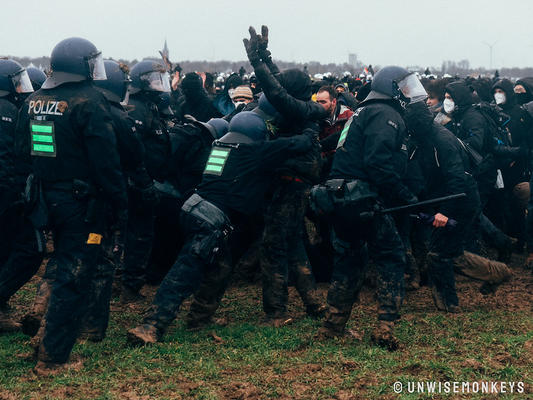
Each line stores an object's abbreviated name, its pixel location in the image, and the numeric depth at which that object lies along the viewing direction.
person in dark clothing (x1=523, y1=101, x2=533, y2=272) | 9.29
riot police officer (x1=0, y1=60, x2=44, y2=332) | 6.84
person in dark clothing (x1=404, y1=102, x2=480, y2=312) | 7.62
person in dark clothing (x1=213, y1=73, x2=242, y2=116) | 11.83
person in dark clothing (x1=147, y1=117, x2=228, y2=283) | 7.84
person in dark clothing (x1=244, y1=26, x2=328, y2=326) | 7.04
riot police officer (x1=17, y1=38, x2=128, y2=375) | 5.44
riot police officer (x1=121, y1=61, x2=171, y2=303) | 7.66
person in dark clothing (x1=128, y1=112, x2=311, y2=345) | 6.32
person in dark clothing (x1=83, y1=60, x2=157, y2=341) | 6.25
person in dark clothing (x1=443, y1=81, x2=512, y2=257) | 9.25
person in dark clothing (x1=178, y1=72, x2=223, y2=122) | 11.23
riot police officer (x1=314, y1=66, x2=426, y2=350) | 6.14
